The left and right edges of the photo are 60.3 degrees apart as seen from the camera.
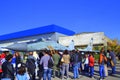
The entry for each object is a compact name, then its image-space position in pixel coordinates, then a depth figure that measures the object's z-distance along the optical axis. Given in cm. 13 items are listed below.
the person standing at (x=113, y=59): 655
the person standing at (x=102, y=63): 586
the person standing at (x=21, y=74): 335
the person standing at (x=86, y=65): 703
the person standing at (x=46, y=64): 536
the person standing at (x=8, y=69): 353
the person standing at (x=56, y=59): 645
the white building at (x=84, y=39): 1680
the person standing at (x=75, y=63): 621
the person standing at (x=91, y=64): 641
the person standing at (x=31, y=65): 538
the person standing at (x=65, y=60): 600
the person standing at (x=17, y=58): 633
